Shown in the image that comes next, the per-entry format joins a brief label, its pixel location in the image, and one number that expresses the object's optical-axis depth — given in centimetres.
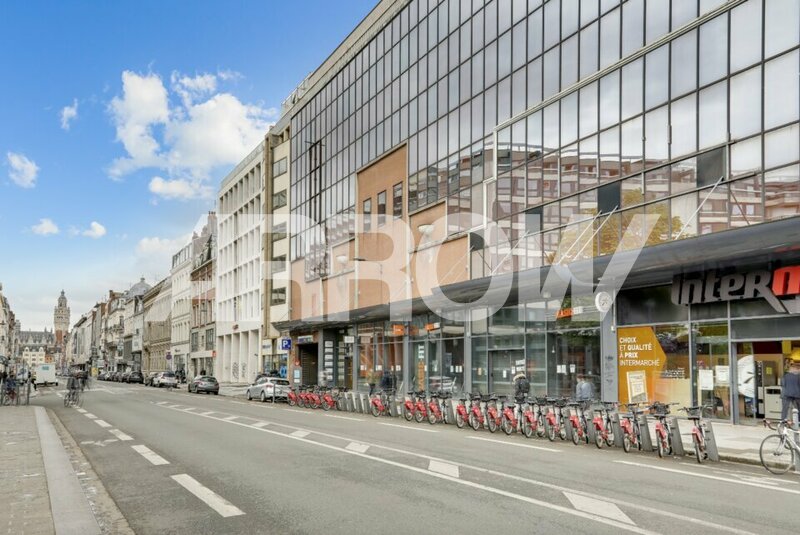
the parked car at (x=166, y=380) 6319
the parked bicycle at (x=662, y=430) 1438
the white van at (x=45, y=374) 7400
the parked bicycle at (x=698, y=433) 1372
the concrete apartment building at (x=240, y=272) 6575
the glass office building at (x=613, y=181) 1909
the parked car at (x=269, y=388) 3862
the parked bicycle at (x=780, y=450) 1241
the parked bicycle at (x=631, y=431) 1531
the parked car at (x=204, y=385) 5069
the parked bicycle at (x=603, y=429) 1593
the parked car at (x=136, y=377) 8206
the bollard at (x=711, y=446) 1385
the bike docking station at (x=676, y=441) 1460
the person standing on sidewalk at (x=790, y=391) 1477
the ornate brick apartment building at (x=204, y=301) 8106
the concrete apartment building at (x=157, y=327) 10581
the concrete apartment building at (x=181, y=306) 9319
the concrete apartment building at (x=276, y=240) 5950
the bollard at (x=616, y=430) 1594
